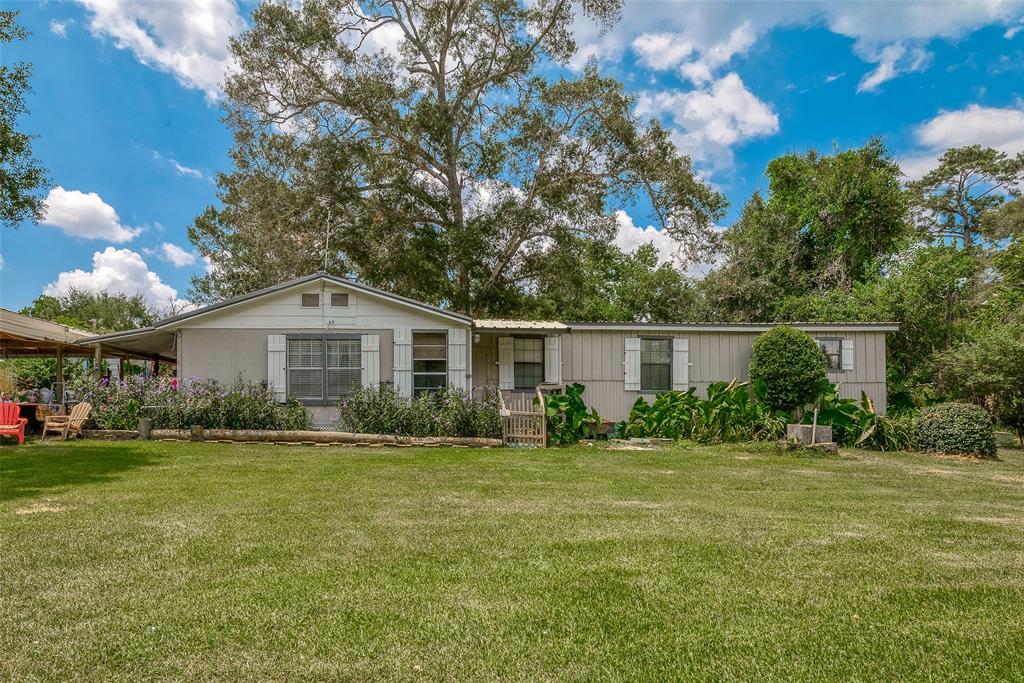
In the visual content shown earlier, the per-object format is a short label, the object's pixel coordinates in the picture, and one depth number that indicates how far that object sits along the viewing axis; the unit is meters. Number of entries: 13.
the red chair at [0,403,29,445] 10.82
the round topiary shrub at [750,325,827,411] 12.90
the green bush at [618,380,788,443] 12.55
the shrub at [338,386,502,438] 12.02
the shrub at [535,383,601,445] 12.20
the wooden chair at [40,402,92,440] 11.43
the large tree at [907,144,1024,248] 26.14
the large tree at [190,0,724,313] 19.78
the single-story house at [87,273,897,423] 12.96
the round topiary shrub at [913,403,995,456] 11.20
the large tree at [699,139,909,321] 25.58
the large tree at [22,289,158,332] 39.81
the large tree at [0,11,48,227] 11.34
